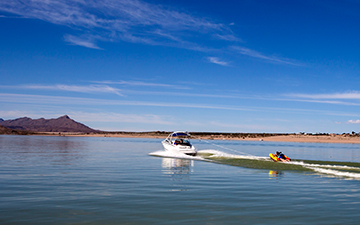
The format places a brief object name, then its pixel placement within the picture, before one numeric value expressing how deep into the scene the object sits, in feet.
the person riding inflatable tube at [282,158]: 110.52
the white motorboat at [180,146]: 143.64
